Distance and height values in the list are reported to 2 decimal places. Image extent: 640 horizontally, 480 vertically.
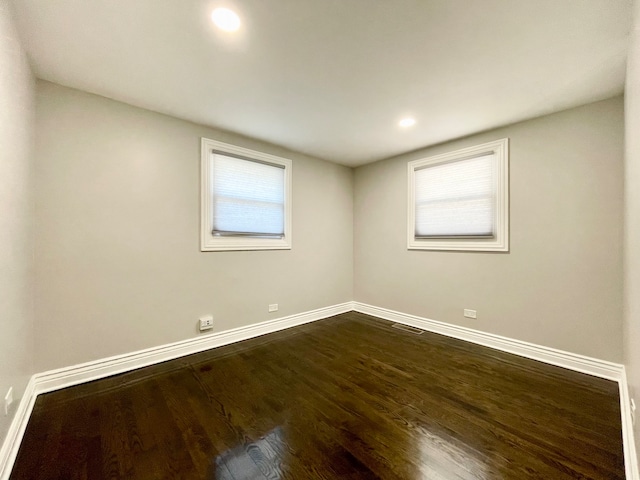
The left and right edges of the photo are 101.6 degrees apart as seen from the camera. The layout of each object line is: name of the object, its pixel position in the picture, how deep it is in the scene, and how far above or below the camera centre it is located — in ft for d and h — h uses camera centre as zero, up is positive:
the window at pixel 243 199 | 10.06 +1.70
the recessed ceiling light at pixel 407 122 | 9.39 +4.38
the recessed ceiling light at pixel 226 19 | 5.01 +4.37
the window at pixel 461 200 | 9.97 +1.75
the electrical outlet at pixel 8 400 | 4.74 -3.05
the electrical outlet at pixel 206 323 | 9.71 -3.15
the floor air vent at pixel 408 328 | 11.61 -4.06
